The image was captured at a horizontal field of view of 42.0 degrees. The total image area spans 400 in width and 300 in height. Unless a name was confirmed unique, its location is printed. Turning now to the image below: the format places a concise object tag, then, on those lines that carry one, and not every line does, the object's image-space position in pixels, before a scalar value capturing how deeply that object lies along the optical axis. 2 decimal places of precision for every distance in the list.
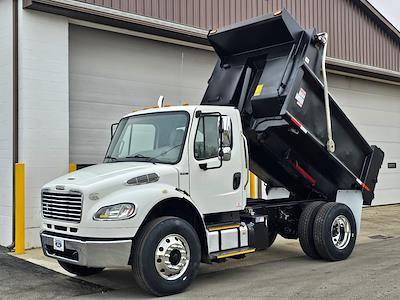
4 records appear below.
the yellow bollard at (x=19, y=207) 9.59
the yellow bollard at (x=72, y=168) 10.44
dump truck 6.33
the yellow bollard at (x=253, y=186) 12.55
